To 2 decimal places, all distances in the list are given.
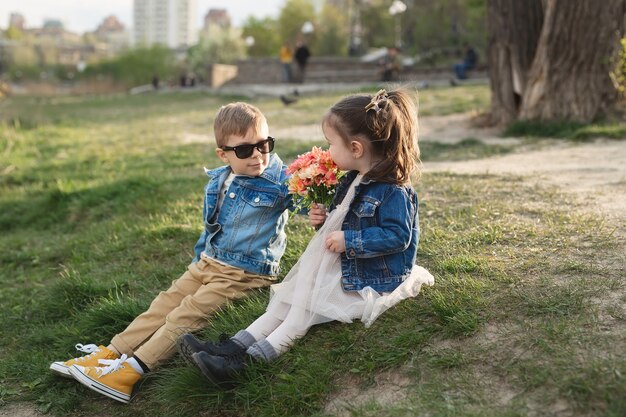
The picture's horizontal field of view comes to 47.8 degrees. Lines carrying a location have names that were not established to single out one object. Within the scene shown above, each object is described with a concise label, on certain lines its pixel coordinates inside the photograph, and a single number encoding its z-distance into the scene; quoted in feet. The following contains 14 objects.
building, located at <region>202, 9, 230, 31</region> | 576.61
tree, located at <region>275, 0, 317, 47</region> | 164.35
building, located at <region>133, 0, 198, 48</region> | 635.66
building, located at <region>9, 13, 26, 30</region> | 619.91
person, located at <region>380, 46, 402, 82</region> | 82.41
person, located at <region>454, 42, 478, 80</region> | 80.23
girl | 10.66
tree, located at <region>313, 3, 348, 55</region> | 144.77
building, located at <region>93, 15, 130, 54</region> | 549.13
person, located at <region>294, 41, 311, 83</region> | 92.58
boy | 12.11
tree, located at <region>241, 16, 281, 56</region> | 176.14
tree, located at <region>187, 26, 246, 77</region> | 162.88
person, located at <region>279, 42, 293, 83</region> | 93.04
